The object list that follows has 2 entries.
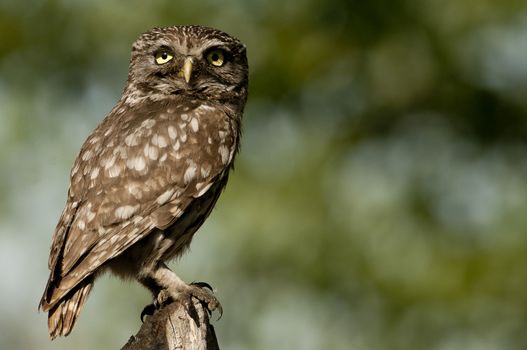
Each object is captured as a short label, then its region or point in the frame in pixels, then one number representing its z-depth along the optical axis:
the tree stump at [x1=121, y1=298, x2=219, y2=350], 9.54
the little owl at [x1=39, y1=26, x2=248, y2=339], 11.11
